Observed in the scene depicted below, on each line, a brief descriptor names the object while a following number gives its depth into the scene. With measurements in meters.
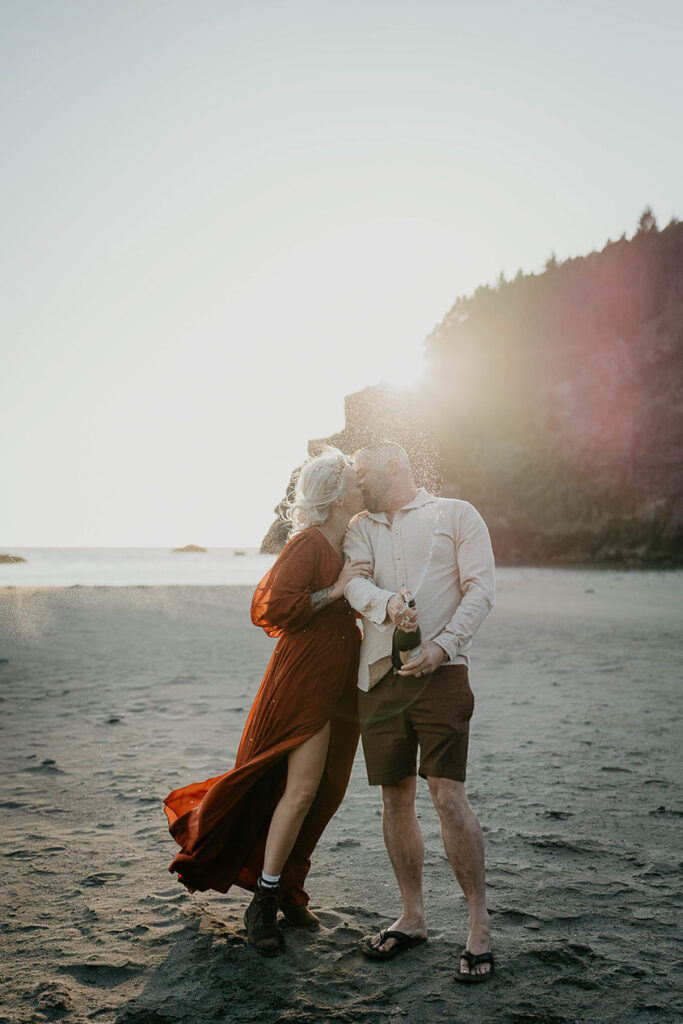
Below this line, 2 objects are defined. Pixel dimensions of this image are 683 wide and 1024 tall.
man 3.00
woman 3.28
